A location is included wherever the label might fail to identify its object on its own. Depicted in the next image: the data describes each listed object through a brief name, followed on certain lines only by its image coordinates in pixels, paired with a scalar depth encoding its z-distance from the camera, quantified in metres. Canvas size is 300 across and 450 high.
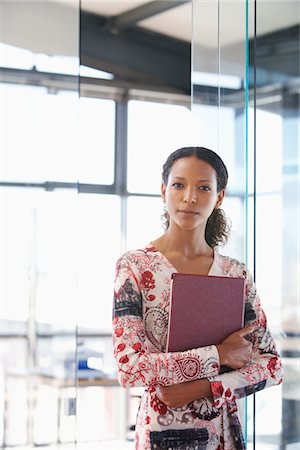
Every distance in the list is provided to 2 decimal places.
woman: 1.51
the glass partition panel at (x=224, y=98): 1.92
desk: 4.63
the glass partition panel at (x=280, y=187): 2.88
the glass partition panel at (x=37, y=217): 4.68
